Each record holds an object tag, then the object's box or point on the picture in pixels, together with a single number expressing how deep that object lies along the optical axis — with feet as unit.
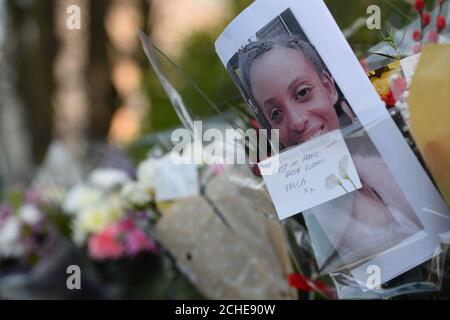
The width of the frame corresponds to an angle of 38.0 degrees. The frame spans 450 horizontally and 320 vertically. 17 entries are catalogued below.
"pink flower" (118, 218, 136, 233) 5.37
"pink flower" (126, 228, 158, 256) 5.24
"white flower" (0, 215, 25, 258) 6.36
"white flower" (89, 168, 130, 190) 5.62
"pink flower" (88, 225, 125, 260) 5.35
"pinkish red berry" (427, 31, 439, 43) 2.89
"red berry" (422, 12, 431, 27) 2.98
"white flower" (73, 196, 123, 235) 5.49
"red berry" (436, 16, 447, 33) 2.94
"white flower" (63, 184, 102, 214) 5.68
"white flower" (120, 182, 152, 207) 4.95
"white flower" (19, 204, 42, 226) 6.34
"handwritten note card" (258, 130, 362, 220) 2.68
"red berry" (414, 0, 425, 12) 3.02
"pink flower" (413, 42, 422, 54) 2.87
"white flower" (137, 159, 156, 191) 4.67
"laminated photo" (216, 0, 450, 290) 2.62
